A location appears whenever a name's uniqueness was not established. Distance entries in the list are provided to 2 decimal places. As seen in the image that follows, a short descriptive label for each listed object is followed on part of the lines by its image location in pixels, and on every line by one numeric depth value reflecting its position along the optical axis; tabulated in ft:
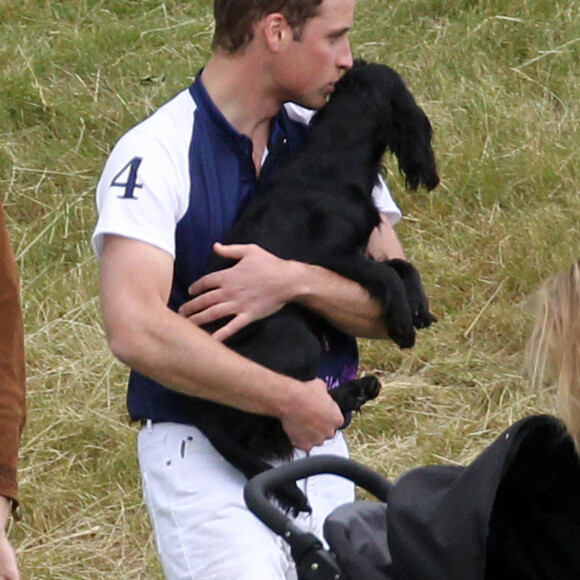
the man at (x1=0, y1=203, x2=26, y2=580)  18.20
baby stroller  15.25
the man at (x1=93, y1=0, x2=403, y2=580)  21.06
